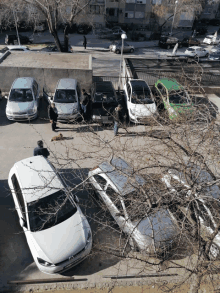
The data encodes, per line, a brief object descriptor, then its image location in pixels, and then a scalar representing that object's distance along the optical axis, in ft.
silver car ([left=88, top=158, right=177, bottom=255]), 17.34
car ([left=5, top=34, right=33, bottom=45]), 87.94
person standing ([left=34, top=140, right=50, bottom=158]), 25.62
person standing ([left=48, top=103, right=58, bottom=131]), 34.22
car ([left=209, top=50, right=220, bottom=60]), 78.95
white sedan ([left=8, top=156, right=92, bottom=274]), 17.83
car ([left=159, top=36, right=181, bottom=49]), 96.27
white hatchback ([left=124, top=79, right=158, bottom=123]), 37.47
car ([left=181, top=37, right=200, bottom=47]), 100.22
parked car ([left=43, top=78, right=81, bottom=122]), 36.73
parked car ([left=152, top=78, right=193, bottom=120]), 38.85
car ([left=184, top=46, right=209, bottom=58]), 83.22
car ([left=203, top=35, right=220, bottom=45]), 105.73
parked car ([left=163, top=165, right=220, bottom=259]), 14.08
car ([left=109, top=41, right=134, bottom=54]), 85.05
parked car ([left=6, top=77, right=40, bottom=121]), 36.44
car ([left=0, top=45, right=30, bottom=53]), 72.59
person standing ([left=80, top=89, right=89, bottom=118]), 37.84
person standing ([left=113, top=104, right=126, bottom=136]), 34.91
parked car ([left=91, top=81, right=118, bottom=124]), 37.25
